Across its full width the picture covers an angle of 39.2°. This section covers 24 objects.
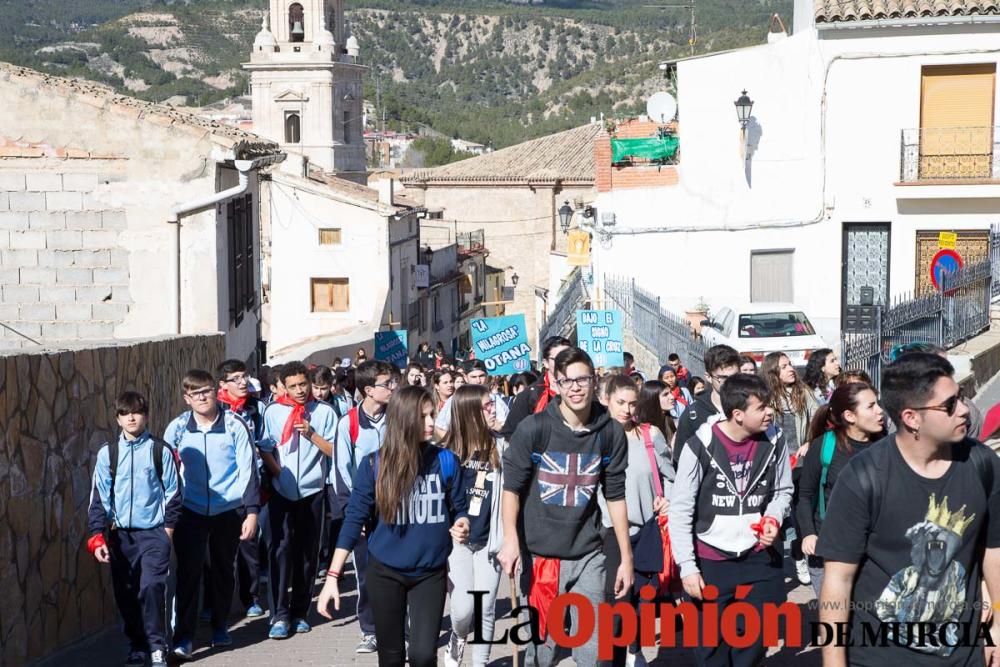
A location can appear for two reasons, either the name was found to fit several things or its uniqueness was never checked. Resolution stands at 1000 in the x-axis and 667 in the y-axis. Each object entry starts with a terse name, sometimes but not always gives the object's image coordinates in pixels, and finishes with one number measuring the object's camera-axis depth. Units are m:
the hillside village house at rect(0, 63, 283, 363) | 17.91
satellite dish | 28.36
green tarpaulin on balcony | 27.50
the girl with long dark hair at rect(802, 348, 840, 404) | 10.75
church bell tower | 75.81
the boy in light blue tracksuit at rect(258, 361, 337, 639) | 9.73
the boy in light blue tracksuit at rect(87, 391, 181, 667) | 8.55
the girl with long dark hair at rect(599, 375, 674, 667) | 7.95
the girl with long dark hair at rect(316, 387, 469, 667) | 6.82
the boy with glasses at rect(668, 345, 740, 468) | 8.89
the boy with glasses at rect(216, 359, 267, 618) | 10.02
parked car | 21.02
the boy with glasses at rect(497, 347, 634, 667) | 7.04
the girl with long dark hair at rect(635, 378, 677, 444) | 8.65
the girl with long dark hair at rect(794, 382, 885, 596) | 7.41
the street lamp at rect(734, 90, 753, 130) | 24.84
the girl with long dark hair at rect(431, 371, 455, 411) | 12.02
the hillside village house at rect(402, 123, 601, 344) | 63.47
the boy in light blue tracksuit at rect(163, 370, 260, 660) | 9.05
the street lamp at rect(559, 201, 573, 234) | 37.03
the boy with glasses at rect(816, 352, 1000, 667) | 5.01
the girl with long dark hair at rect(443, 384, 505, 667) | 7.73
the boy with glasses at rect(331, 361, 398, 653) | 9.15
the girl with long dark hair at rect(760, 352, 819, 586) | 9.99
